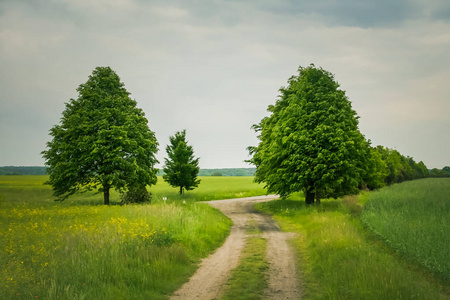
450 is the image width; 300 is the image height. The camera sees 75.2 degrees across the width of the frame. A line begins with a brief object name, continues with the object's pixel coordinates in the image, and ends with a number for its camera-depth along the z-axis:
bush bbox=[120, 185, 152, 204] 27.37
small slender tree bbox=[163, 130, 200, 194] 42.25
